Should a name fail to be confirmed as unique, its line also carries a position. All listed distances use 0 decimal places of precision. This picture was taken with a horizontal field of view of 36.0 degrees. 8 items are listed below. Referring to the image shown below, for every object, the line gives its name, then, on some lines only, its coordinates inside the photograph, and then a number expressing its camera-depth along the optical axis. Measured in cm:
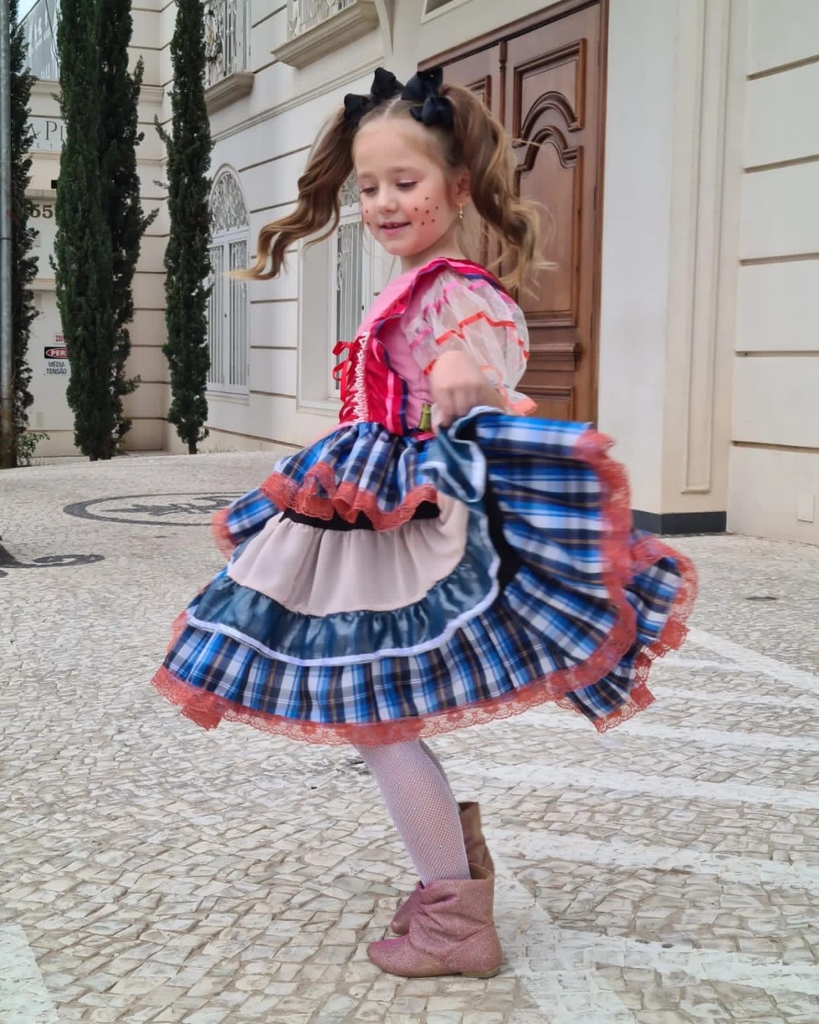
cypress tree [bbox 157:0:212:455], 1334
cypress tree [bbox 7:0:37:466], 1297
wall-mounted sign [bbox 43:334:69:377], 1648
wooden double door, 727
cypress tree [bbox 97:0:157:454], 1286
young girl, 179
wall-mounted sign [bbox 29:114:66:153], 1691
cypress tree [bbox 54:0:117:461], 1277
